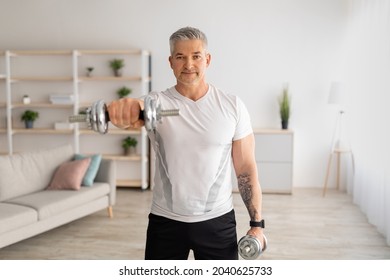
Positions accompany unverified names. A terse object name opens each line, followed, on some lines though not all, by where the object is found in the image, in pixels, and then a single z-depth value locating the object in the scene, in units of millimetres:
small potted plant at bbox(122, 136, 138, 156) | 5074
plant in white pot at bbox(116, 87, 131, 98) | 5000
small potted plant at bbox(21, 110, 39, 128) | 5184
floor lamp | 4773
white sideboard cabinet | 4766
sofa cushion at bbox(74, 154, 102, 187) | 3777
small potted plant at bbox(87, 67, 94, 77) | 5051
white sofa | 3084
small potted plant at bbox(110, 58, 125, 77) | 4988
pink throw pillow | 3646
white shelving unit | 5051
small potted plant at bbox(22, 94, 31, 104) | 5173
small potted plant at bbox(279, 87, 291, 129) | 4863
